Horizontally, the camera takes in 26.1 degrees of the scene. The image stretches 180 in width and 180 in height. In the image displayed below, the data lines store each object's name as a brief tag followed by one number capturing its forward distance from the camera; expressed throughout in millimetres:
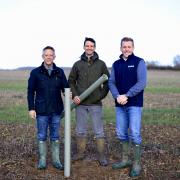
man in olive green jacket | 6750
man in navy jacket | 6387
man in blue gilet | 6242
